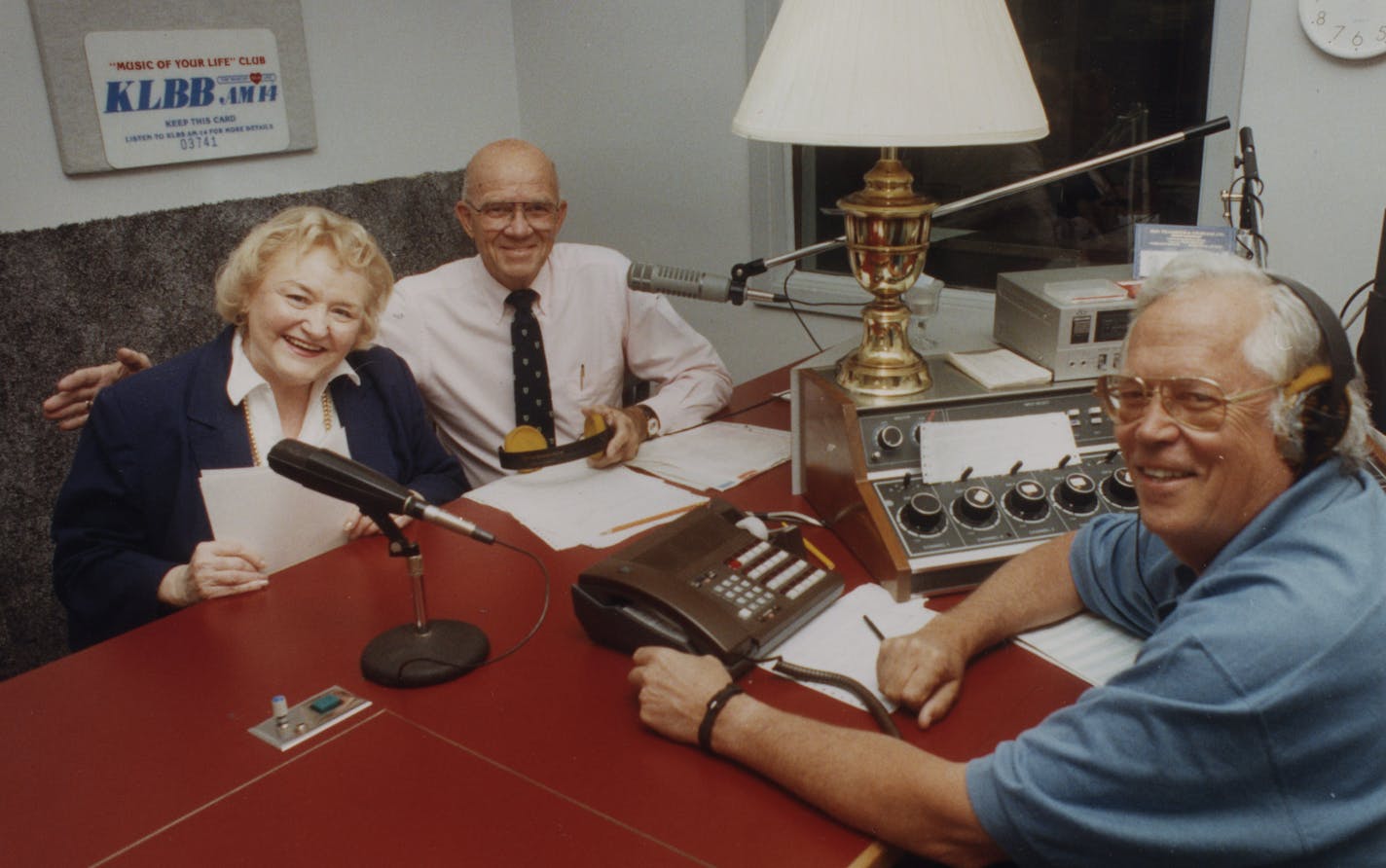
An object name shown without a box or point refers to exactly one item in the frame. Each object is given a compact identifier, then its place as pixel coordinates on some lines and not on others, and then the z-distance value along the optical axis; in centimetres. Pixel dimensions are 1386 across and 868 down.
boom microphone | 178
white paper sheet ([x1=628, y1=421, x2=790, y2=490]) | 183
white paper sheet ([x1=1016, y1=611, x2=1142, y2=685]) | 121
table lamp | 140
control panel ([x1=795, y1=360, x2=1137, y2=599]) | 140
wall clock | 191
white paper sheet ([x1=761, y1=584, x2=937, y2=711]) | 122
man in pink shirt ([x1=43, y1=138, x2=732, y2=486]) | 225
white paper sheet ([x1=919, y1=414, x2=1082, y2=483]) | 151
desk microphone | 119
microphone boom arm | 174
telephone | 121
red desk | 96
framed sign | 228
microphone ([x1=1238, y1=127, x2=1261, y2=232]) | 190
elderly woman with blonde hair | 155
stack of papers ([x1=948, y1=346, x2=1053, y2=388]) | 161
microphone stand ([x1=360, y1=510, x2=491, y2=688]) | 121
